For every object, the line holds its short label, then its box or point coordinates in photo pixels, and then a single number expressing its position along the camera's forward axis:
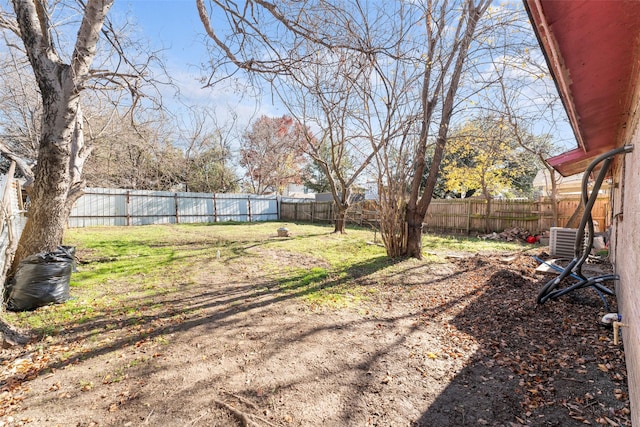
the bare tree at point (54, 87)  3.39
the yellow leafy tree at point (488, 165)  8.20
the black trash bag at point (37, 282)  3.16
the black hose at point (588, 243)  2.12
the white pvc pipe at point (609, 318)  2.29
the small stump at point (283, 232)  9.87
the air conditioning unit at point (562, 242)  5.96
